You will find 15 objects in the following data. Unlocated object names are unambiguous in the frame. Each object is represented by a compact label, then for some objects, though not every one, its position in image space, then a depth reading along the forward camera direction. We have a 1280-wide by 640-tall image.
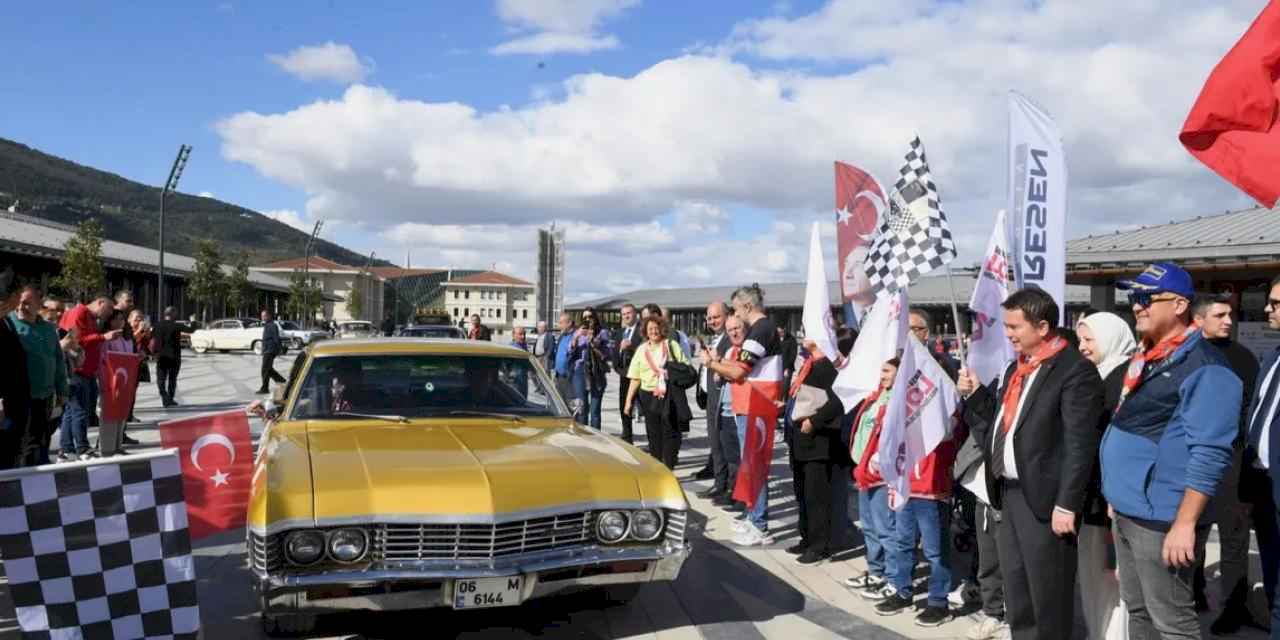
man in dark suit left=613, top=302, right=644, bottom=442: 11.50
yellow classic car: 4.07
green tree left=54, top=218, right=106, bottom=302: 37.09
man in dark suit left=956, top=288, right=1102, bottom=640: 3.82
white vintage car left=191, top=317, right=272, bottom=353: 40.19
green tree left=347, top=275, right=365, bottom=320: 112.38
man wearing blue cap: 3.32
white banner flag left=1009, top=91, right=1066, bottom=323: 5.33
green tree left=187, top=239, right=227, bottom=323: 52.59
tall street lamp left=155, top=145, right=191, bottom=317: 36.53
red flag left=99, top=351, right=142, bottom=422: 9.66
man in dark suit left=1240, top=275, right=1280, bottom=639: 3.49
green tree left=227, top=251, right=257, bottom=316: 58.19
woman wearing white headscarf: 4.02
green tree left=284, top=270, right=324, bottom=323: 72.75
